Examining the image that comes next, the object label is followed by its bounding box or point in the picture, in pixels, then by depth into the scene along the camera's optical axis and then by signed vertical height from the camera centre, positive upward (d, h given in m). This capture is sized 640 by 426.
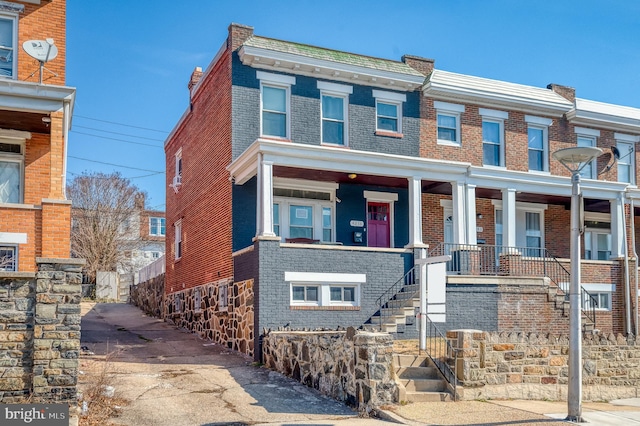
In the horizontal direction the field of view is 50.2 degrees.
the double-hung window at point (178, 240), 27.06 +1.05
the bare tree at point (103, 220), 43.41 +2.99
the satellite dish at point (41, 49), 14.66 +4.68
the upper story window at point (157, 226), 54.50 +3.22
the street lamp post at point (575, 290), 10.69 -0.36
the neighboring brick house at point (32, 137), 14.77 +3.04
